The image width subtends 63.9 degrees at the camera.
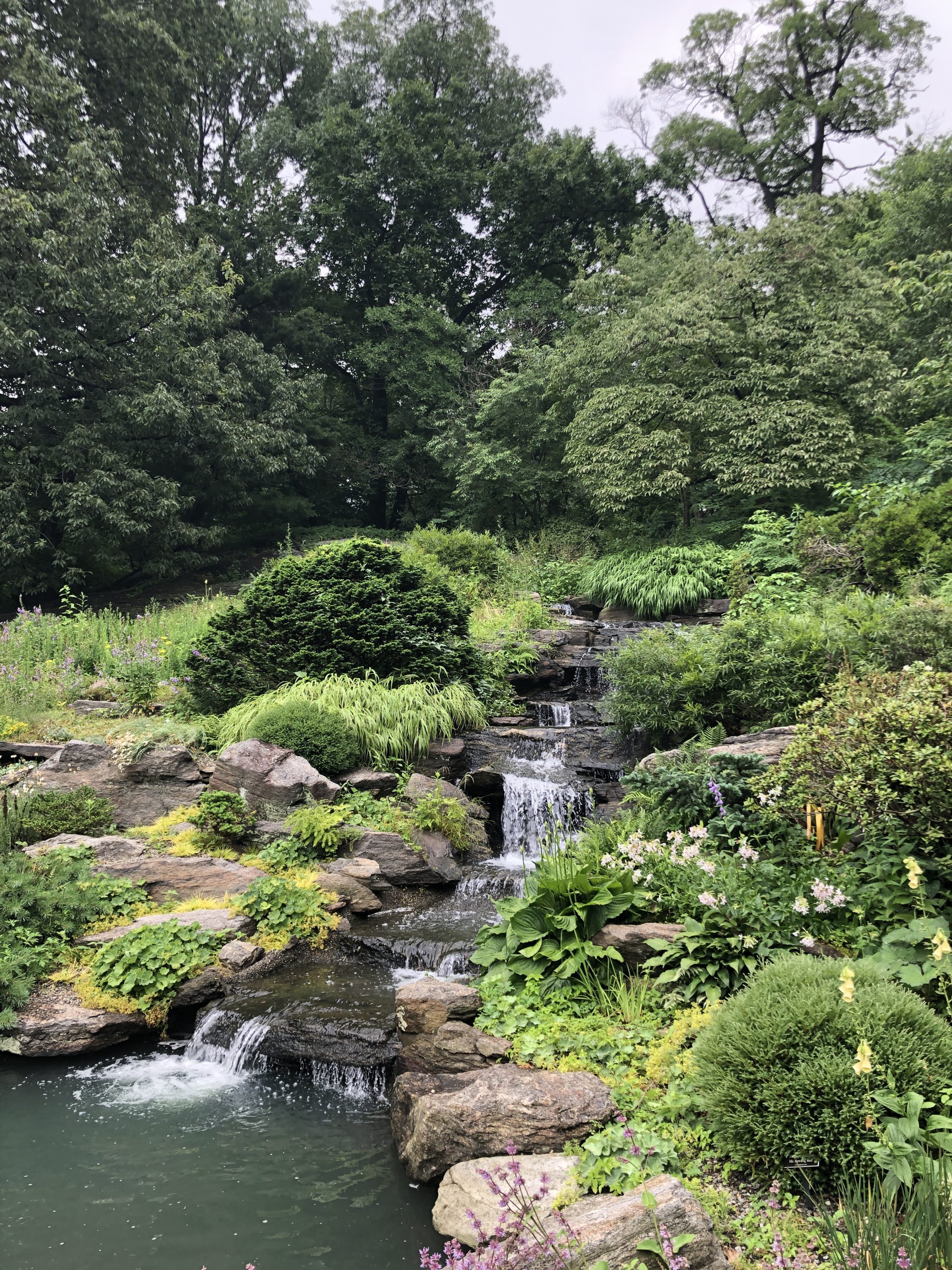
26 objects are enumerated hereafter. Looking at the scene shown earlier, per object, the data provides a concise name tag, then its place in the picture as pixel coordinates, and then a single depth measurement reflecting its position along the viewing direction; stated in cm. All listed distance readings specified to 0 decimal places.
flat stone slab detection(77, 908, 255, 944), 549
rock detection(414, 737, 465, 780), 855
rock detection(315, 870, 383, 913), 632
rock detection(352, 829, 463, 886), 688
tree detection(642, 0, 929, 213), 2180
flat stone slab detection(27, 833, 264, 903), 615
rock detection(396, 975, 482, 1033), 445
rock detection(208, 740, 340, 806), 731
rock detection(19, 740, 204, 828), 733
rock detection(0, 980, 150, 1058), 469
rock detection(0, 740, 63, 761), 802
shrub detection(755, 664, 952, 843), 394
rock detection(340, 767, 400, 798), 786
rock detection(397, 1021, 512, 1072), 416
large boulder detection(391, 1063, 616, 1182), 349
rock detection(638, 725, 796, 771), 624
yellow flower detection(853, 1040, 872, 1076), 244
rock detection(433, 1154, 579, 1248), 311
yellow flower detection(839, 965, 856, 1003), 262
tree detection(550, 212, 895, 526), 1437
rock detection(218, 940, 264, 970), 531
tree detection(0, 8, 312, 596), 1662
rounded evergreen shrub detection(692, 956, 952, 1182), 288
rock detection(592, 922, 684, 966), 451
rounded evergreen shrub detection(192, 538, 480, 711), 909
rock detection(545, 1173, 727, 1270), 254
